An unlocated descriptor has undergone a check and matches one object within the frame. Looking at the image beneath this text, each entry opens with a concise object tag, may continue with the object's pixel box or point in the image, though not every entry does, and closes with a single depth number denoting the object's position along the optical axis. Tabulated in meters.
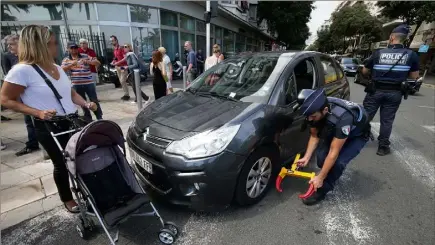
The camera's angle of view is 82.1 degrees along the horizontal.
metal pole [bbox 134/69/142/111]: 5.34
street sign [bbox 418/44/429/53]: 14.15
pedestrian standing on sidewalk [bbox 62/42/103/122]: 4.71
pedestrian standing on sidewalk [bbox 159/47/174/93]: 6.26
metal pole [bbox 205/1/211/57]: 7.47
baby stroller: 2.04
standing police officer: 3.77
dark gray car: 2.27
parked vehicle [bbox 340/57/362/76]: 18.83
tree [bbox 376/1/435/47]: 17.19
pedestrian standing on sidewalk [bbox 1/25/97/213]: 2.07
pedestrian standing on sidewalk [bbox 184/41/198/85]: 8.10
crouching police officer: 2.37
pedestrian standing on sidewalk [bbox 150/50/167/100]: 5.59
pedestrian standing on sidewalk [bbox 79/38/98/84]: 6.08
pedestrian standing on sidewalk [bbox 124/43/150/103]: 7.06
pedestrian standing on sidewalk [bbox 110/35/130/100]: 7.66
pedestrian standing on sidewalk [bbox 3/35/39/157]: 3.84
